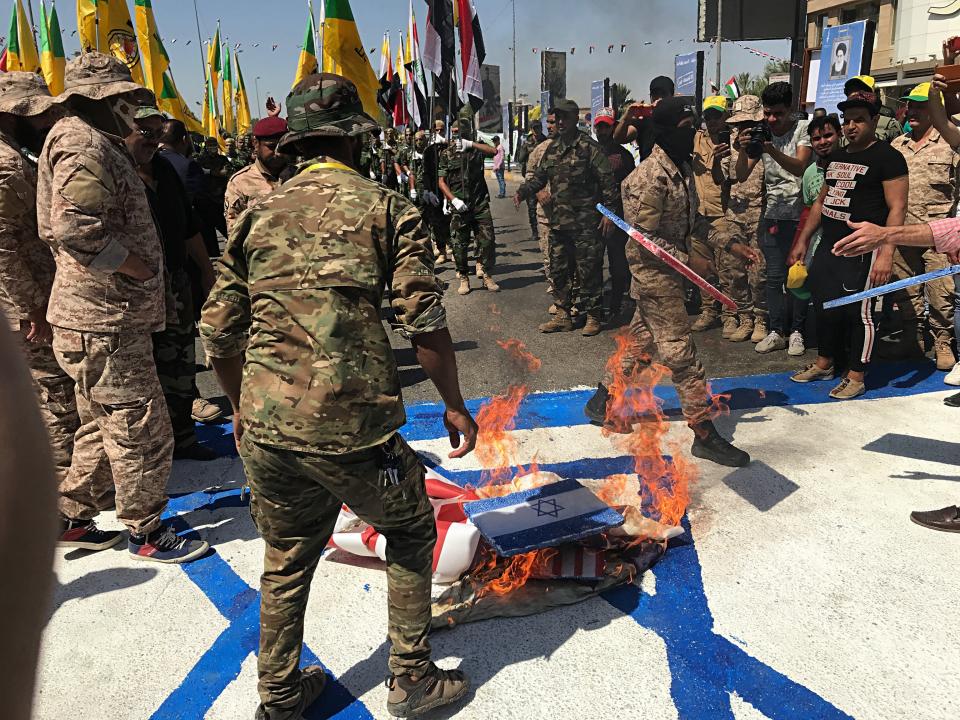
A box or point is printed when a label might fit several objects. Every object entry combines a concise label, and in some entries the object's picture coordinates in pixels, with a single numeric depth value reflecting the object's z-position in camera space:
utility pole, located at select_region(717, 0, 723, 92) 13.01
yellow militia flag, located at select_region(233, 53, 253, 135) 21.02
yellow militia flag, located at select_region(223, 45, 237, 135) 21.94
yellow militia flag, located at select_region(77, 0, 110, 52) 10.17
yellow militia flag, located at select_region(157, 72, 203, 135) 12.02
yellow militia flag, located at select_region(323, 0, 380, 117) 7.79
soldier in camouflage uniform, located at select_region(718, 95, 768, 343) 6.98
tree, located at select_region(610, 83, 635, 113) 47.24
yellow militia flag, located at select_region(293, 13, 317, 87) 10.38
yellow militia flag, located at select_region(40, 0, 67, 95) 13.25
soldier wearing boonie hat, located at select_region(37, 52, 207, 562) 3.19
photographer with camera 6.57
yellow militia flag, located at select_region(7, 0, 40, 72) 14.38
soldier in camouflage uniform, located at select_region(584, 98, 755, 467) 4.52
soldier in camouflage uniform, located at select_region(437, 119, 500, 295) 9.77
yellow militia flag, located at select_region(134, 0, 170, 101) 12.24
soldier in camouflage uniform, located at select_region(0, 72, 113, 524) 3.79
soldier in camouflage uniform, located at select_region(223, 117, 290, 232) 5.00
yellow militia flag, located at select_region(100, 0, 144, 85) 10.16
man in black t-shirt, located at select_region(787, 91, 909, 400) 5.19
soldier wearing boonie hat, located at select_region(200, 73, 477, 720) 2.24
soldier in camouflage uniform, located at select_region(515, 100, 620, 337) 7.74
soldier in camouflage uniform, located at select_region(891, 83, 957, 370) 6.10
